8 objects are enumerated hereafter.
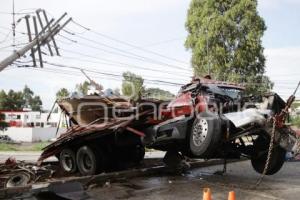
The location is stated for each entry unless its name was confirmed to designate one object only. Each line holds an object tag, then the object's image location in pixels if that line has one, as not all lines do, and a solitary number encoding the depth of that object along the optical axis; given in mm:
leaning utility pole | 18922
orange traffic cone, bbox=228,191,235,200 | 6215
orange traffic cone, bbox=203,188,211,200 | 6133
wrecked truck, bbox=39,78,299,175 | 8922
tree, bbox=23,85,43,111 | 122838
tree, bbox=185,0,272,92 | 30203
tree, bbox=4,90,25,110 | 80438
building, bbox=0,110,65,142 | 62216
